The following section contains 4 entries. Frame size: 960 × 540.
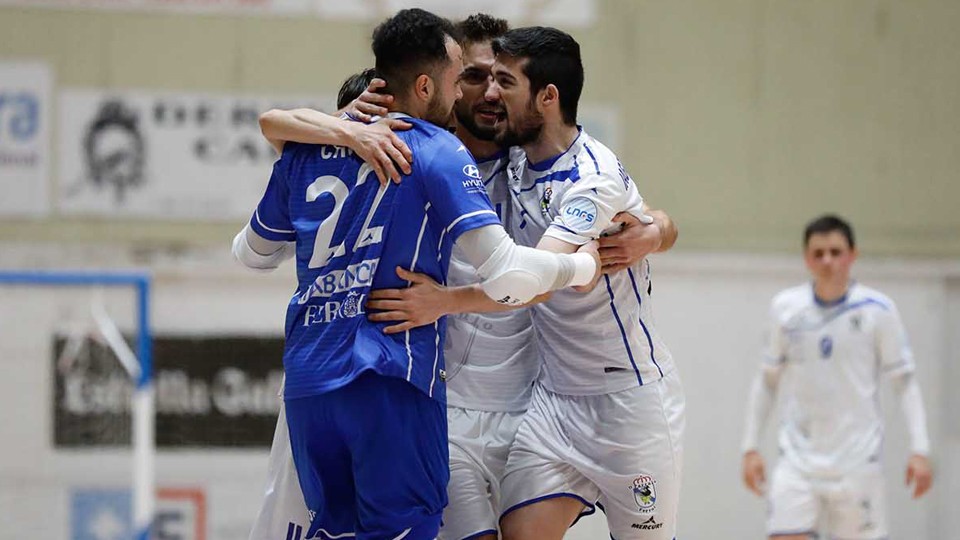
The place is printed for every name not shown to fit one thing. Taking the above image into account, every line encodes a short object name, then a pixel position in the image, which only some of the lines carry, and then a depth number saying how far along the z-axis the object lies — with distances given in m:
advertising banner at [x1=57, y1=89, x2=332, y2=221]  19.45
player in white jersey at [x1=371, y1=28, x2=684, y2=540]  8.12
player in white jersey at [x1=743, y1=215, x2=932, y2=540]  15.62
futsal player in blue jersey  6.93
